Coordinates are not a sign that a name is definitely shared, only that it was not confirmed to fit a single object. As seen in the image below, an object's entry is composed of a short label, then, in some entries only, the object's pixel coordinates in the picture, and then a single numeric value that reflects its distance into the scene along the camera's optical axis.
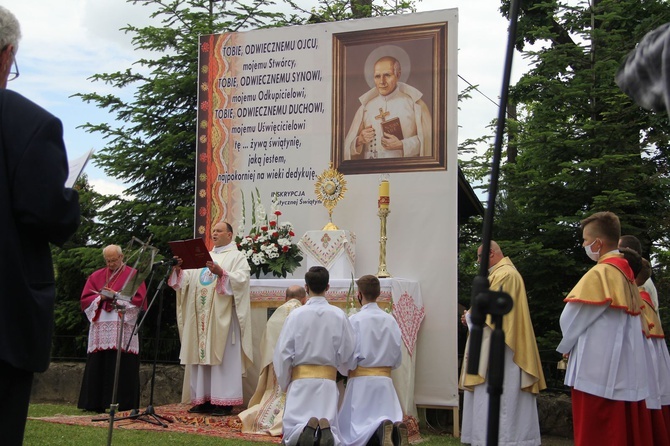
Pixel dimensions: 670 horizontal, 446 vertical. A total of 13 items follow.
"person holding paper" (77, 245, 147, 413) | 10.27
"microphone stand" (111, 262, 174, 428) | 8.77
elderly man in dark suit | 2.97
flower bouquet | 10.96
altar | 9.83
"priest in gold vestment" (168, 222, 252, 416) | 10.09
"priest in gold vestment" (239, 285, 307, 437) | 8.89
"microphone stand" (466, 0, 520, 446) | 2.35
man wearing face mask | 6.25
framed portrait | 11.31
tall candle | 10.73
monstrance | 11.38
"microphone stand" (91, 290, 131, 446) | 6.39
